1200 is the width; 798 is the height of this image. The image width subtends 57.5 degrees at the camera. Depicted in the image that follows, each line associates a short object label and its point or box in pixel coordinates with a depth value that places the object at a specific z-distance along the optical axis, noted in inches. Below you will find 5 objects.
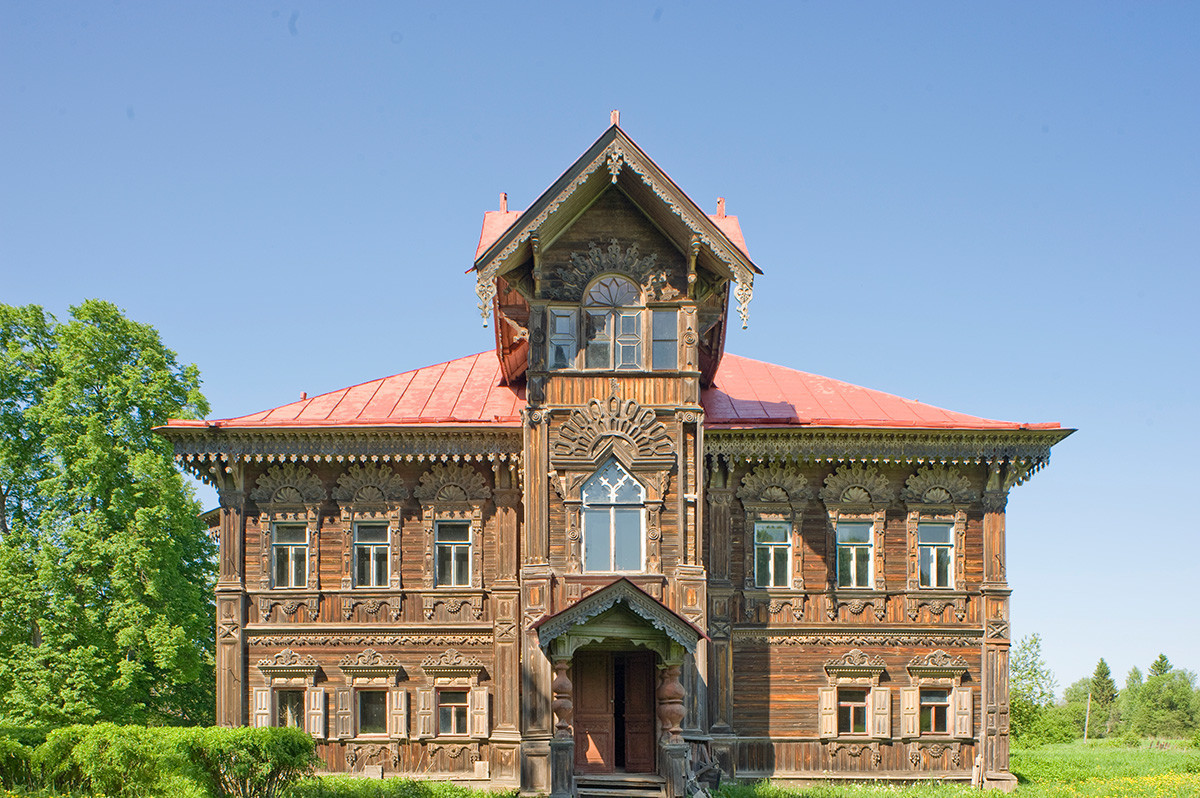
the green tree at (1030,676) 1820.9
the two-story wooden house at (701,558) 856.9
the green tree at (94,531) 1077.1
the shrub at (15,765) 654.5
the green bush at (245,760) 629.6
